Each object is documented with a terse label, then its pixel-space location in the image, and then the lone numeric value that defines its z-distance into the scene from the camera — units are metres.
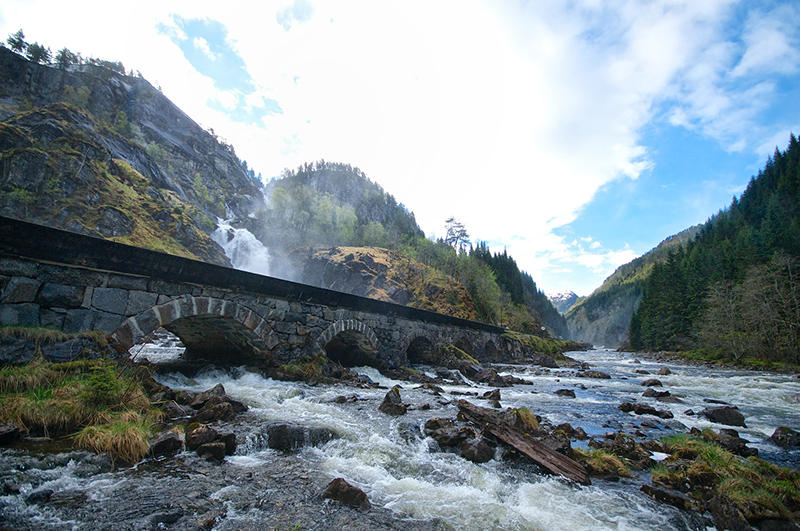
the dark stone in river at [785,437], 8.40
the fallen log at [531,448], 5.73
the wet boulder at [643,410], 11.20
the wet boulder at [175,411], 6.63
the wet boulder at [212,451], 5.06
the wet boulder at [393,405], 8.87
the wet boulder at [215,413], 6.76
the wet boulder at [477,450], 6.15
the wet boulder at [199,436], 5.36
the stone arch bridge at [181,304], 6.52
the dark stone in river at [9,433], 4.23
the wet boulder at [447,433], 6.75
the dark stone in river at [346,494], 4.24
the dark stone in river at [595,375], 24.85
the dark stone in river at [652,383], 19.19
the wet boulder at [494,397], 11.35
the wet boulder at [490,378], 17.95
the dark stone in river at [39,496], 3.44
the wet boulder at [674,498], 4.83
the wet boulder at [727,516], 4.27
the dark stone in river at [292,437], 6.03
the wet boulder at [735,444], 7.45
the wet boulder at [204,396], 7.45
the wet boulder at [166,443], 4.97
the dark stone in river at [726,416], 10.51
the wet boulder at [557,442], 6.49
